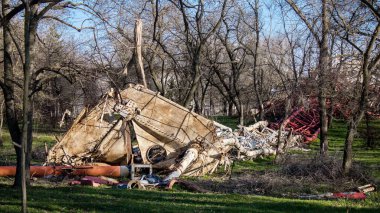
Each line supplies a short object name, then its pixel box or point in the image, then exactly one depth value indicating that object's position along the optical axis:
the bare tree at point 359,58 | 14.91
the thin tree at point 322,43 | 18.17
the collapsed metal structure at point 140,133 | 19.02
